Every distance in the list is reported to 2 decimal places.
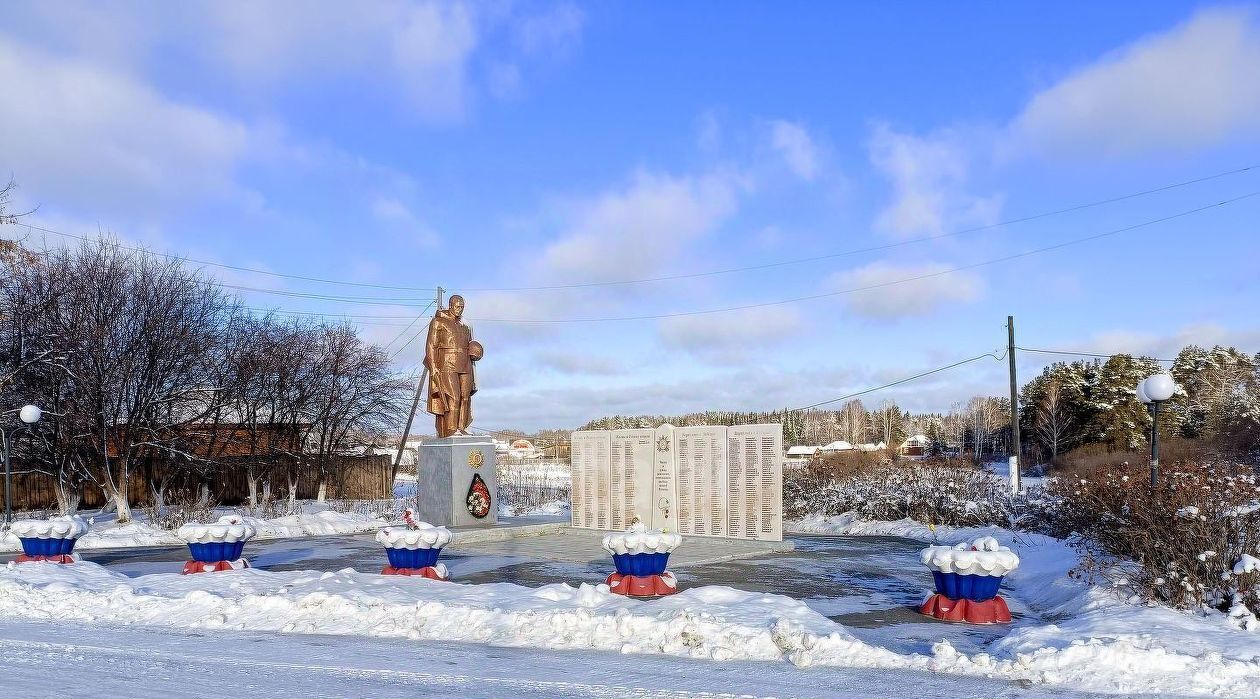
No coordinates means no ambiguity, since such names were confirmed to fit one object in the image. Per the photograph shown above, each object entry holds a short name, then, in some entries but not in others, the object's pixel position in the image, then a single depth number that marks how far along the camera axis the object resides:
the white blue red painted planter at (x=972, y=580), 8.26
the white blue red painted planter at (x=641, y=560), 9.45
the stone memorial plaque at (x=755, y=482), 14.73
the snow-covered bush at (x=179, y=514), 18.50
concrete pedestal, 16.34
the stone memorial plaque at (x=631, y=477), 16.42
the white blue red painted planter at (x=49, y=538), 11.98
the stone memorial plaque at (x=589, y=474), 17.12
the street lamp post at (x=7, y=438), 15.69
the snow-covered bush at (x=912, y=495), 16.88
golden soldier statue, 17.00
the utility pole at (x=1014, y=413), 21.63
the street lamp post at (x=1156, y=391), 10.46
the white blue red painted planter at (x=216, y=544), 11.14
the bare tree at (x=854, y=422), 76.31
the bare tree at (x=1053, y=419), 43.50
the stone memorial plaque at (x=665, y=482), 15.95
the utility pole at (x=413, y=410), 29.65
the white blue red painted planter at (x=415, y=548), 10.41
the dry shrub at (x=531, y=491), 26.73
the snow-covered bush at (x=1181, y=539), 7.92
